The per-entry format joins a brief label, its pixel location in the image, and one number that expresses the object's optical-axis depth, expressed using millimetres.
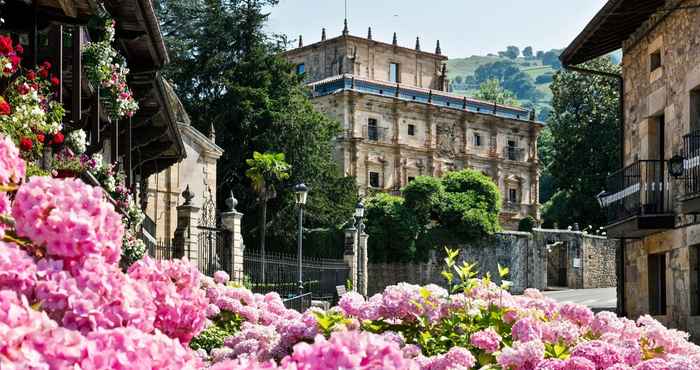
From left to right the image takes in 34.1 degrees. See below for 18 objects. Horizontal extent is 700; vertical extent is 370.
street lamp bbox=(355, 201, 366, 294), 35550
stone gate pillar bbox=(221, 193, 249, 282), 23891
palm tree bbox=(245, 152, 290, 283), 43625
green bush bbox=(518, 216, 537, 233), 65250
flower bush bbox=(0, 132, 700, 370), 2904
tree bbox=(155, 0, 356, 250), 50500
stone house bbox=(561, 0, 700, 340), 17297
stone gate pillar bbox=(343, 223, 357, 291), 35719
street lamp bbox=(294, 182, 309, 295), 26005
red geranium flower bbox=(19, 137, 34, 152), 9656
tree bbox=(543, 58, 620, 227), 64312
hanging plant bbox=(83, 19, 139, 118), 14086
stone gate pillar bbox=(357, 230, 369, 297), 37125
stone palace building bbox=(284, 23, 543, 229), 71562
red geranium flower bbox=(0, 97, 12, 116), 8812
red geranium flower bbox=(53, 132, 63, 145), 11219
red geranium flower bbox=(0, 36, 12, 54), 9680
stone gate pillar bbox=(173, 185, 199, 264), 22453
